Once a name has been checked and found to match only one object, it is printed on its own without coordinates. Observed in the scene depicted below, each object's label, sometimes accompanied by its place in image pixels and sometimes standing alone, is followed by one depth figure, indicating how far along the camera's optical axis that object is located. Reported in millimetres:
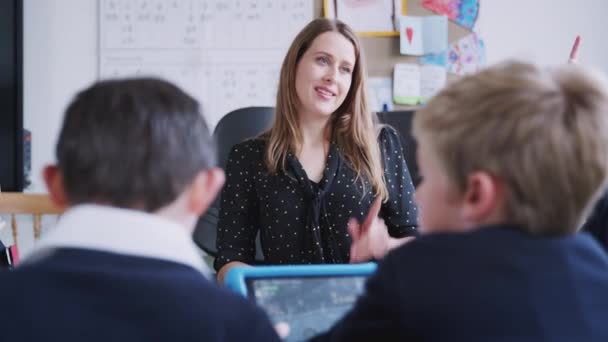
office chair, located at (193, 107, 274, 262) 1786
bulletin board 2379
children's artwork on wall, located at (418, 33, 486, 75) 2393
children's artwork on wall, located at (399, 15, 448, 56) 2359
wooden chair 1809
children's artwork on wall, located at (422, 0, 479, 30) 2393
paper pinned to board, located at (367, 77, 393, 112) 2385
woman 1393
